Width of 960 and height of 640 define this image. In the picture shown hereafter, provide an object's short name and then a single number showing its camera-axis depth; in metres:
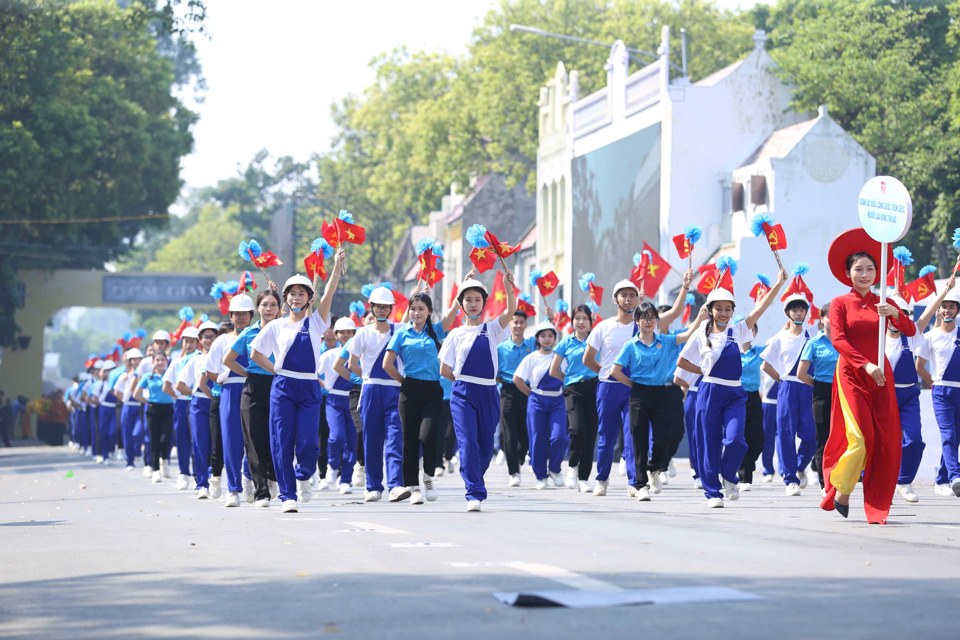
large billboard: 39.31
